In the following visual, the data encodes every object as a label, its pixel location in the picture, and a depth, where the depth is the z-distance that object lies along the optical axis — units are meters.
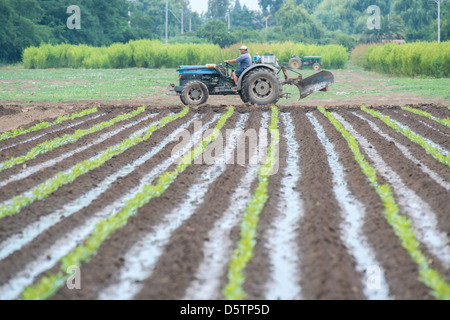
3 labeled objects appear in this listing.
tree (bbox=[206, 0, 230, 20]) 89.25
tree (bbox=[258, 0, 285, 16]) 95.62
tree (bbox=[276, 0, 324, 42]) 61.61
